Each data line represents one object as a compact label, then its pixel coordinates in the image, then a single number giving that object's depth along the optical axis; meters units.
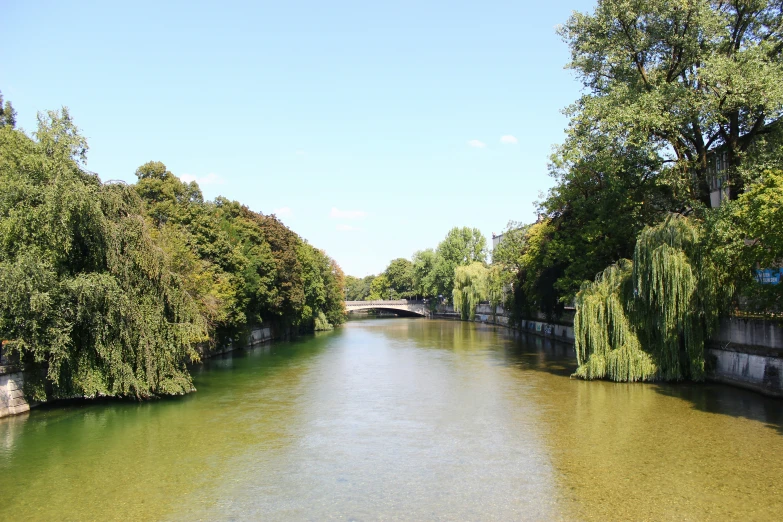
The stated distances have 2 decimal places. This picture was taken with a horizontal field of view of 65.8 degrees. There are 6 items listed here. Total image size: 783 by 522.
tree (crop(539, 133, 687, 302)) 28.23
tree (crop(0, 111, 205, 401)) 20.88
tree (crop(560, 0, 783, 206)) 24.97
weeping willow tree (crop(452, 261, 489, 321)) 80.12
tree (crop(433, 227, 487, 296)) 99.12
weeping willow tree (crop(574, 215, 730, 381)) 24.17
